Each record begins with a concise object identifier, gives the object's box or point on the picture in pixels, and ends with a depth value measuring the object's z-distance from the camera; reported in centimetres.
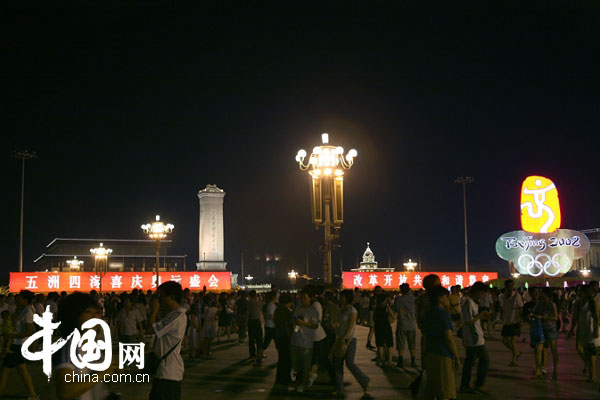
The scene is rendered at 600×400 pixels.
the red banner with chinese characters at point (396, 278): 4316
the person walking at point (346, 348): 986
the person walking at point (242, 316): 2011
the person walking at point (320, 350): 1049
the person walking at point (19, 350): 924
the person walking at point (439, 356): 687
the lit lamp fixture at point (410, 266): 8586
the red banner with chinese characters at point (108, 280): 3894
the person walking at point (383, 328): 1412
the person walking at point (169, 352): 568
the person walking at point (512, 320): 1364
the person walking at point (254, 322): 1510
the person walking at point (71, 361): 386
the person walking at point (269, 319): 1452
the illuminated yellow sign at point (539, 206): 4350
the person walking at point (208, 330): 1619
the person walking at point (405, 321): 1376
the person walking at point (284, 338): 1161
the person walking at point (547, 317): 1171
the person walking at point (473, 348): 1031
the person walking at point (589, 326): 1059
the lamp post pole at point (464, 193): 5519
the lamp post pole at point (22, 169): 4278
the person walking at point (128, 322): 1443
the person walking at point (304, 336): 1037
